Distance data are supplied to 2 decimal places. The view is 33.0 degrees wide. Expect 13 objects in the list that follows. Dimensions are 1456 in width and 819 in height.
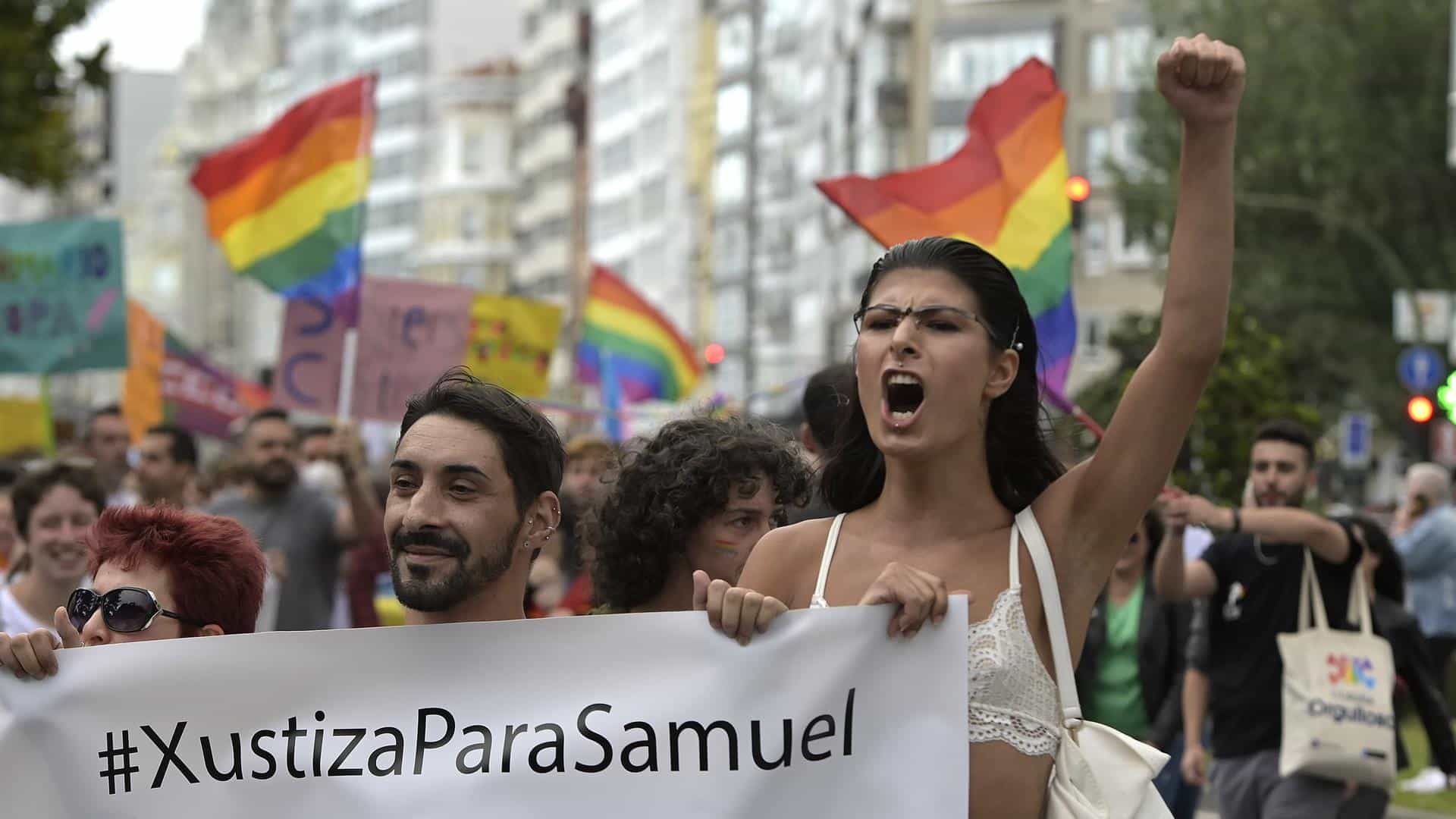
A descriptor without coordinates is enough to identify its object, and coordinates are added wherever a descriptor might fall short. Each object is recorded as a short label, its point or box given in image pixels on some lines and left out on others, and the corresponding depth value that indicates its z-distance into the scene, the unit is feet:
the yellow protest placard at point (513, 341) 51.06
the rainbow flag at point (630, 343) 77.41
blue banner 46.44
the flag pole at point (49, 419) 49.55
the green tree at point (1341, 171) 118.11
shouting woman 12.31
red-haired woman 14.85
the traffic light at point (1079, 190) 68.33
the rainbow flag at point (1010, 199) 27.07
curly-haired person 17.20
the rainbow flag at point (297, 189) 42.37
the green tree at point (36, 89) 63.98
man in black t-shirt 25.90
